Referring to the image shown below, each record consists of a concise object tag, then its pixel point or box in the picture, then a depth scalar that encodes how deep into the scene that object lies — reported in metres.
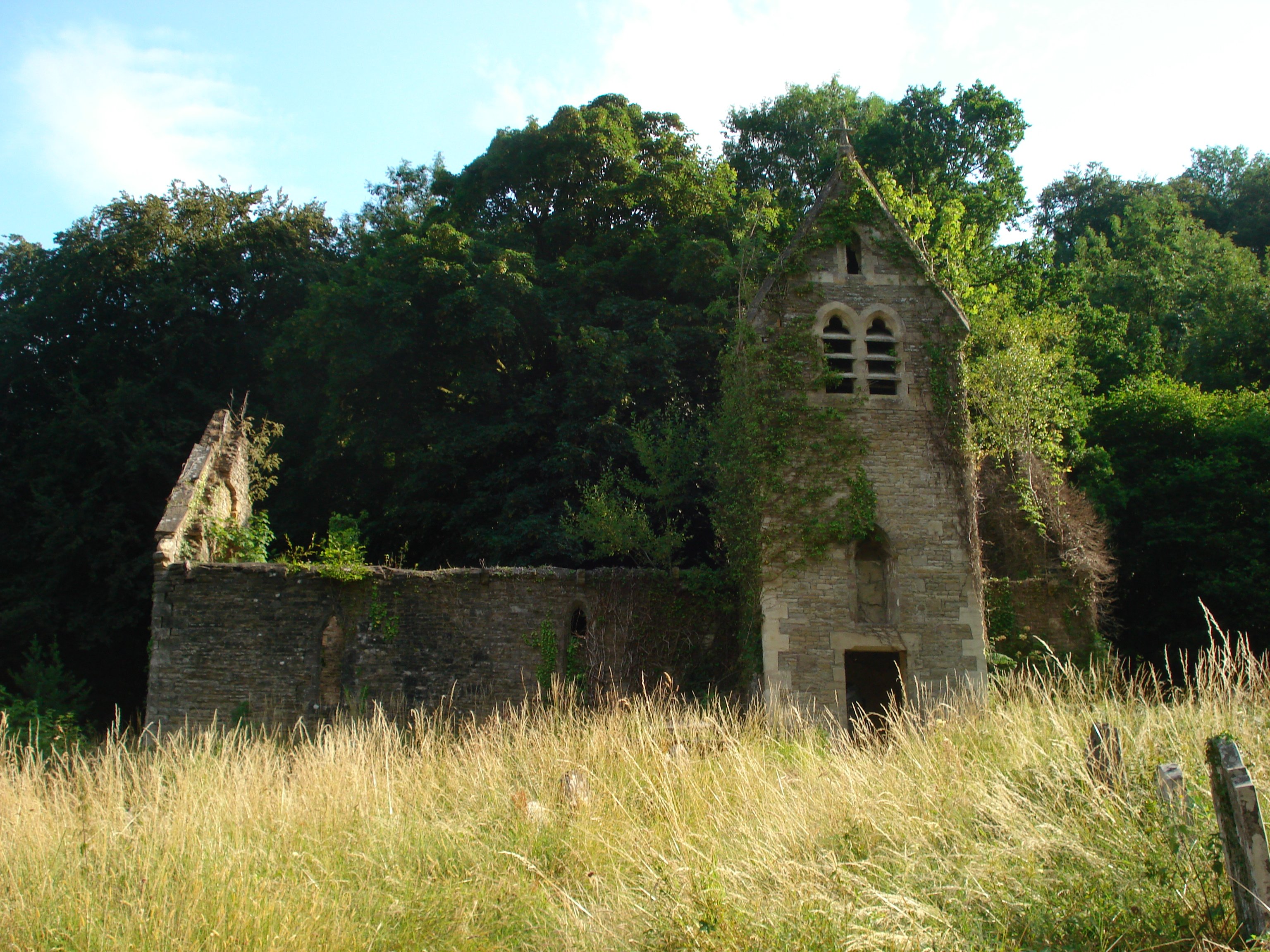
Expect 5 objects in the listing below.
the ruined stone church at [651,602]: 12.85
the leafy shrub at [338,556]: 14.30
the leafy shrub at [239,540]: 15.77
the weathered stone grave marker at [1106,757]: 6.35
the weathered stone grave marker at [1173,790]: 5.53
